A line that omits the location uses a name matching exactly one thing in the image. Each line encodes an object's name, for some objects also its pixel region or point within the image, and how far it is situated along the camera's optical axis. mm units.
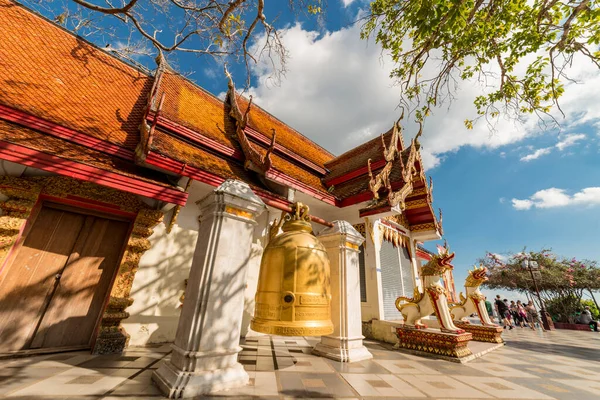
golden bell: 2223
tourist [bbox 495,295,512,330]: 12197
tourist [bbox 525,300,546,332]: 12733
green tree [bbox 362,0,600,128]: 3383
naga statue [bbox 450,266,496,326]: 6660
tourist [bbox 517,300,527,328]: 13094
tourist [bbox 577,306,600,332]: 12760
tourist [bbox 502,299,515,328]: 12764
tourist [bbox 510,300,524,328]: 13430
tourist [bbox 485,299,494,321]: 16578
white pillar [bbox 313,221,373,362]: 4141
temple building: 3385
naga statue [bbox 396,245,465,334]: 5125
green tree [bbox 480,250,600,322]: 15578
